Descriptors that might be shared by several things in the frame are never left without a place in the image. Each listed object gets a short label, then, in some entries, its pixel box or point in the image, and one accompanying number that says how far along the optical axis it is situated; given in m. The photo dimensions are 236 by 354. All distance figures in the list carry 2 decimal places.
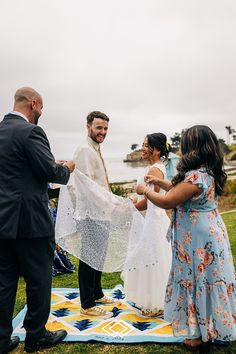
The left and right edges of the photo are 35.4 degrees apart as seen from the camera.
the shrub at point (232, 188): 21.85
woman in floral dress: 3.16
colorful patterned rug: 3.75
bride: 4.15
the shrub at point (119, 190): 15.94
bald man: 3.28
